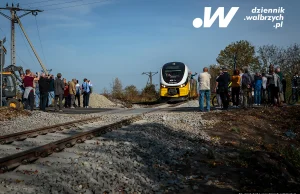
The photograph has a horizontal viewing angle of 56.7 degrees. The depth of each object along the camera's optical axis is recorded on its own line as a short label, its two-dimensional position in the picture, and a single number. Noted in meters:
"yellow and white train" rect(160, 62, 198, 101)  22.55
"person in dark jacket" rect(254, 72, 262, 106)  14.01
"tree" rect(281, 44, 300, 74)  38.27
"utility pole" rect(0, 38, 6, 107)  11.61
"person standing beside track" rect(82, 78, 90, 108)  18.92
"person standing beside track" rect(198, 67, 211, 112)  12.36
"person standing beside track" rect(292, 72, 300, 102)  14.58
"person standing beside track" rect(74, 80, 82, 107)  19.74
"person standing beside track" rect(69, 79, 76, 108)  17.90
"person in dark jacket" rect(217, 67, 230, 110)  12.41
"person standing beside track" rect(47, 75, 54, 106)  15.71
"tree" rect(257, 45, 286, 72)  39.78
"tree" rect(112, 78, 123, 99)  31.50
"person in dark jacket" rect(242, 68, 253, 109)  12.60
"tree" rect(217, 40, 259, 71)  40.41
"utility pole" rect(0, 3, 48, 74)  29.01
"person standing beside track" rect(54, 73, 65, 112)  13.99
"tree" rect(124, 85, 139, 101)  31.42
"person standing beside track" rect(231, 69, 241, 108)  12.76
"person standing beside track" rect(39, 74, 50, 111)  13.60
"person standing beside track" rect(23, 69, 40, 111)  12.67
